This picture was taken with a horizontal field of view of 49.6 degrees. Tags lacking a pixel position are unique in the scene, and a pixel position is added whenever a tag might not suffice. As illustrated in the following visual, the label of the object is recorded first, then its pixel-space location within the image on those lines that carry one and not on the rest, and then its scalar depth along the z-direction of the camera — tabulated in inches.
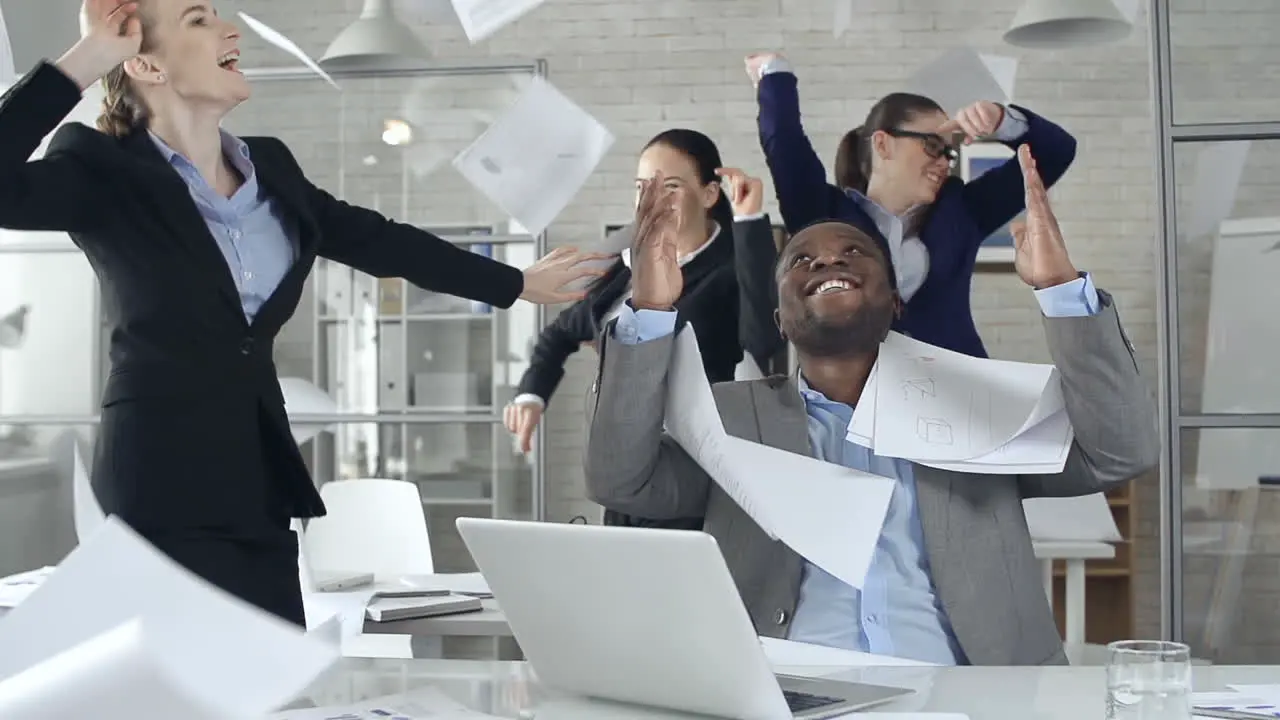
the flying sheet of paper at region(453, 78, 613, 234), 118.4
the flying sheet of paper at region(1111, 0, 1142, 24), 163.9
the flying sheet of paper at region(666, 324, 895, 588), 66.6
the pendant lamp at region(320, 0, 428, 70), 169.0
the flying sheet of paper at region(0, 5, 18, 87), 95.6
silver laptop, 41.9
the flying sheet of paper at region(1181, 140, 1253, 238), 112.0
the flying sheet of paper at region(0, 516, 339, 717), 22.5
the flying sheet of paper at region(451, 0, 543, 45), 99.7
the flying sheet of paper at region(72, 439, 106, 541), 56.3
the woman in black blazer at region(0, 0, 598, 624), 66.2
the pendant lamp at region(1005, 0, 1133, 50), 152.8
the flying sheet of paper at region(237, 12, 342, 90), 128.0
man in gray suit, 70.7
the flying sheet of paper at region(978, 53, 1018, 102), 119.5
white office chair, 135.9
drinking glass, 41.7
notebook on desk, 91.7
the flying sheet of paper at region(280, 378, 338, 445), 187.3
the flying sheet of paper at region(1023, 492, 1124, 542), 142.6
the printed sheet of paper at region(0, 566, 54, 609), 92.4
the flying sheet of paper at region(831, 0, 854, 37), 235.1
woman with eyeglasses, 99.3
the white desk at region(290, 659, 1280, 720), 46.9
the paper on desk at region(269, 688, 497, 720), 45.9
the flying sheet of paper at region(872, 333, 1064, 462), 73.0
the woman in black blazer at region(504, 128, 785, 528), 101.7
